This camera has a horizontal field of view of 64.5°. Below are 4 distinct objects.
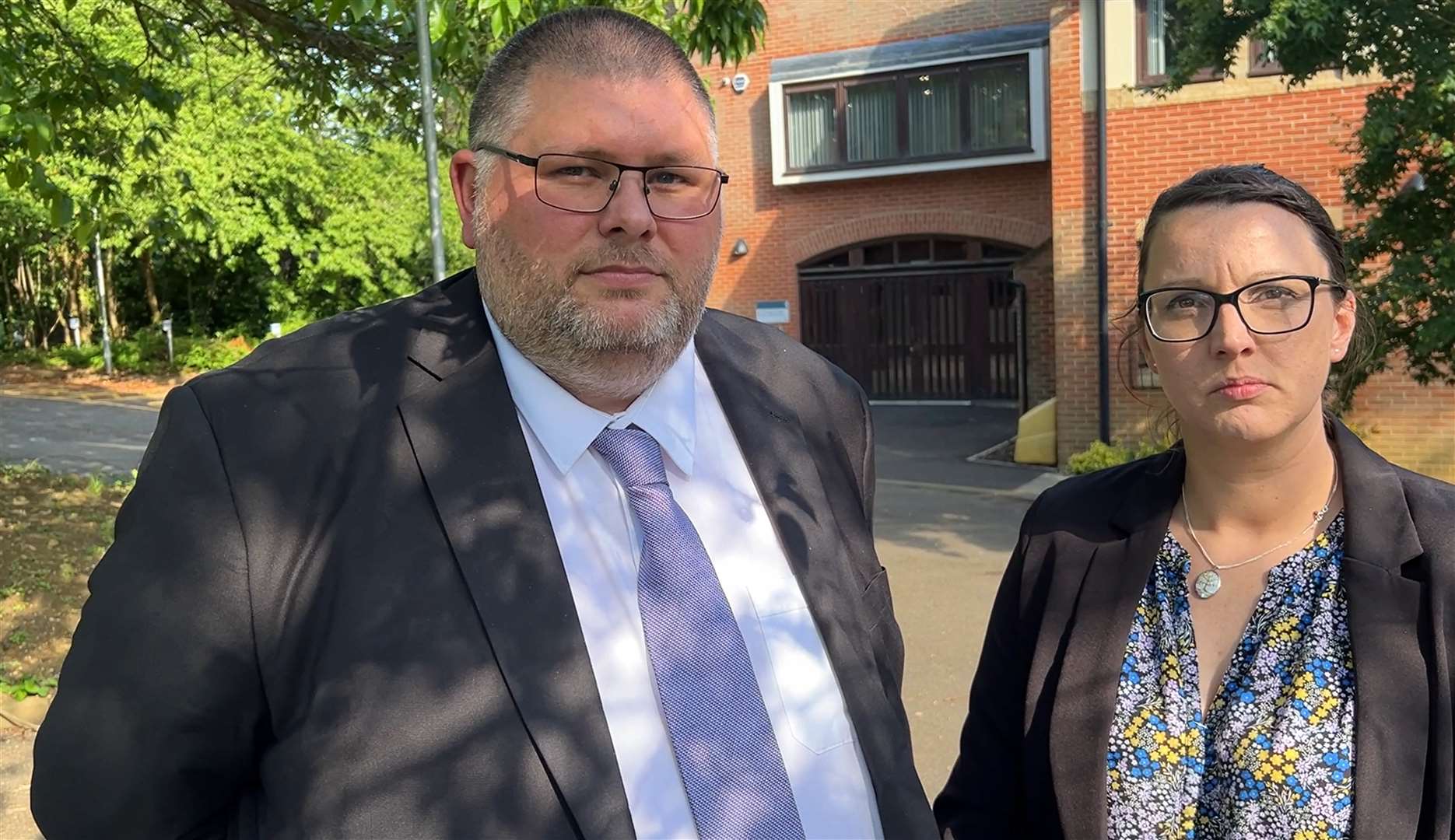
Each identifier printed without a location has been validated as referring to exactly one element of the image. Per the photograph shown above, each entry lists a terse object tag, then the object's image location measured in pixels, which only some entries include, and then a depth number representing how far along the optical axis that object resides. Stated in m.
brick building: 12.82
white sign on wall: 20.14
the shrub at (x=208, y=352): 25.53
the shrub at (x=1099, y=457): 11.38
